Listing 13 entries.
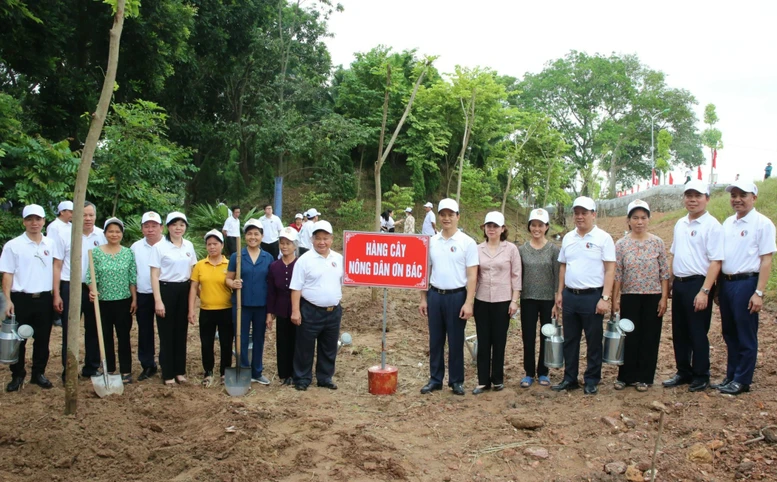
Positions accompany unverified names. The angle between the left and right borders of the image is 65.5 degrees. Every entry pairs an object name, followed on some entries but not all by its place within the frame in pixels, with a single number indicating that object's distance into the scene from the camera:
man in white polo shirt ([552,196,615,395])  5.34
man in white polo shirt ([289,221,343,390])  5.86
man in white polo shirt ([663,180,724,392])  5.00
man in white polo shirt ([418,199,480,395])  5.64
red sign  5.84
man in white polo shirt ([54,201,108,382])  5.88
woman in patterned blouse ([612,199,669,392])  5.31
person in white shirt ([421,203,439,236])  15.35
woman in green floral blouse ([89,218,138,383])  5.84
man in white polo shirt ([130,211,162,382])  5.94
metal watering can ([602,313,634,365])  5.38
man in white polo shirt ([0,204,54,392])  5.62
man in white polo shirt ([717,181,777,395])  4.84
